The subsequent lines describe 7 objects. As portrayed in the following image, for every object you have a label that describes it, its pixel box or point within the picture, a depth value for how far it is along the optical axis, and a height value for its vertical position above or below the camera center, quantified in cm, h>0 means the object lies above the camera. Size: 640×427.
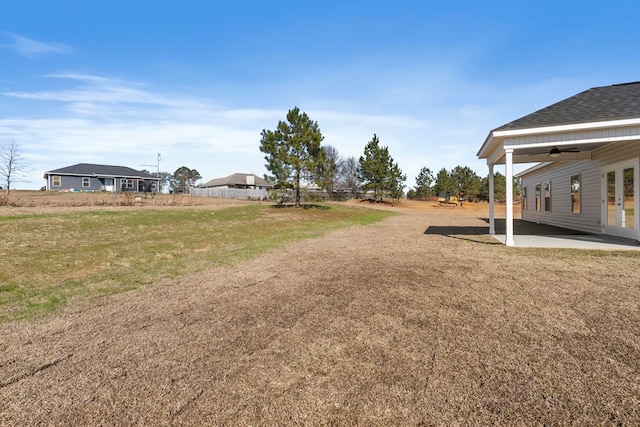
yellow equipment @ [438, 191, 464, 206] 4038 -31
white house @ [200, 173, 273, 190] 5912 +356
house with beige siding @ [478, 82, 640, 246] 836 +145
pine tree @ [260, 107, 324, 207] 2252 +358
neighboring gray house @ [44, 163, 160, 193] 3888 +314
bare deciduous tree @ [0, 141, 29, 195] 3206 +345
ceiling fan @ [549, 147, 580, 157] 1106 +160
